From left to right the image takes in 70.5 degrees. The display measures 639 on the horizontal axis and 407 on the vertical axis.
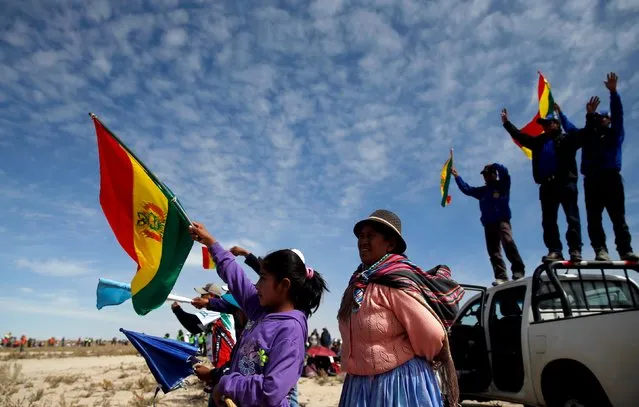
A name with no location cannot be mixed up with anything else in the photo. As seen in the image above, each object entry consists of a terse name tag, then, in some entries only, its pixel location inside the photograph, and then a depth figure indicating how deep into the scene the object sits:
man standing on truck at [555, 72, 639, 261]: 5.59
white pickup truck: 3.79
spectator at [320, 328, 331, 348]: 24.46
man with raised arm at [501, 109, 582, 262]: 5.89
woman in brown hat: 2.27
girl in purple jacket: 2.11
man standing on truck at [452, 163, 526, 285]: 7.27
